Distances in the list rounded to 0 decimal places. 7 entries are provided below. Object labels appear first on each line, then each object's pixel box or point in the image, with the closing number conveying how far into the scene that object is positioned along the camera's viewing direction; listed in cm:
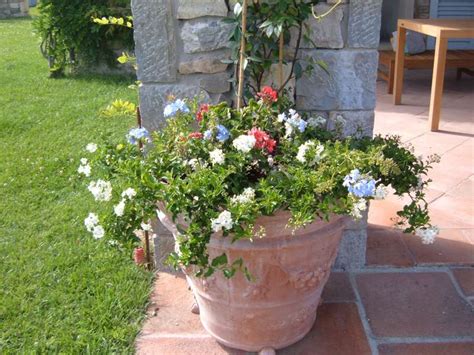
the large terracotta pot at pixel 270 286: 173
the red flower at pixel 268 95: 195
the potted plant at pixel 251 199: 163
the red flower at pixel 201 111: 196
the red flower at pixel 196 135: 184
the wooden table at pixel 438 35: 407
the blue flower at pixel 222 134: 181
